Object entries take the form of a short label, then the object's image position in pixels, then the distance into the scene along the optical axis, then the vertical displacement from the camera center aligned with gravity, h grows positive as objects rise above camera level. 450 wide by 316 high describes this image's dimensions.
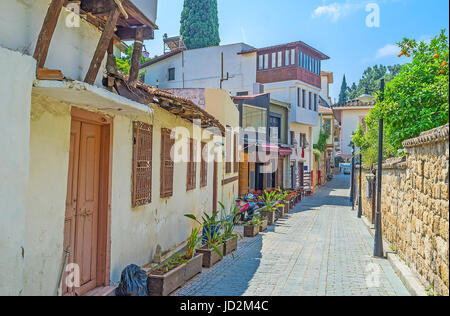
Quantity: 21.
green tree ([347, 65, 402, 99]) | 75.50 +17.88
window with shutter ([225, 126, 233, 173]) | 16.62 +0.56
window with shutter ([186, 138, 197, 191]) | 10.50 -0.14
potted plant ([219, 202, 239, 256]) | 8.90 -1.79
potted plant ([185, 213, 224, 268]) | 7.79 -1.75
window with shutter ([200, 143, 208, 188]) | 12.05 -0.21
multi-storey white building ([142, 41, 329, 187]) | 30.62 +7.56
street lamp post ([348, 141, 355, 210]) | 22.85 -0.65
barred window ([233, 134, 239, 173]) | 18.88 +0.69
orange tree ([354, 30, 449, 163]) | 7.68 +1.50
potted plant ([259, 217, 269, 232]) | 13.03 -2.07
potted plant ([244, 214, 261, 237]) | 11.85 -1.96
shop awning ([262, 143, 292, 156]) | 23.50 +1.04
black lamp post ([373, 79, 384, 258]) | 9.09 -1.18
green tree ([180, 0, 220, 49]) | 35.44 +13.08
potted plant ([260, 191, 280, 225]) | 14.77 -1.77
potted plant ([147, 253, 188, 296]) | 5.70 -1.75
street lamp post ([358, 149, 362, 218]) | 17.64 -1.86
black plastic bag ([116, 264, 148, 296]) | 5.50 -1.75
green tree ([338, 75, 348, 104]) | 73.75 +14.35
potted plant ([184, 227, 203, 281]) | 6.75 -1.75
